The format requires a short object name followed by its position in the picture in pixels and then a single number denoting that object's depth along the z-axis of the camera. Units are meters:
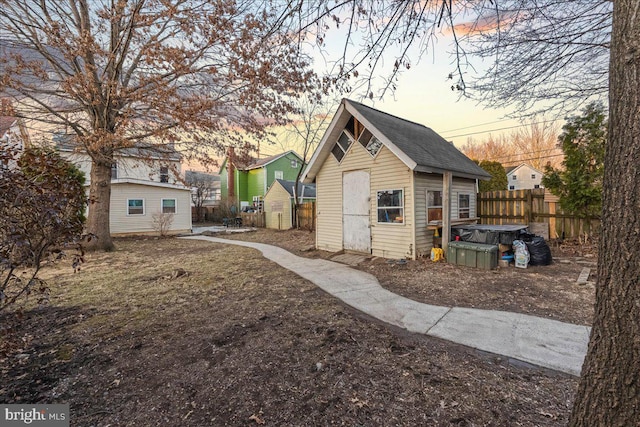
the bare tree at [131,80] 7.97
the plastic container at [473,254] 6.94
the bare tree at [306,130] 18.91
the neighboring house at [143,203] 16.17
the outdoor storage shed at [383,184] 8.14
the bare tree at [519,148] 27.44
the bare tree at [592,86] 1.45
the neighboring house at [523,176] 33.89
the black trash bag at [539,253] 7.10
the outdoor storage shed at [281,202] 19.30
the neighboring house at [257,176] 28.19
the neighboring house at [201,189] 27.75
